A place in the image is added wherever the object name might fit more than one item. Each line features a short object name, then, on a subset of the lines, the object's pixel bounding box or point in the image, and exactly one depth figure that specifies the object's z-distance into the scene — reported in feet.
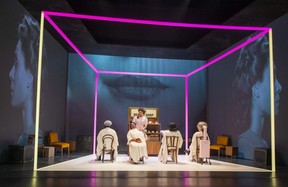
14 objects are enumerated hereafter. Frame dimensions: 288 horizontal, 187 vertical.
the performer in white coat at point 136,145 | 27.30
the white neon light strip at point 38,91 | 19.57
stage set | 21.31
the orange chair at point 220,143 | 36.32
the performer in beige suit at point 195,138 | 28.66
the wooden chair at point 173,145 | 28.68
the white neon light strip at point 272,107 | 21.22
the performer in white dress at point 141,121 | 33.37
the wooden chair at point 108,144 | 28.22
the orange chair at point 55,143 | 33.81
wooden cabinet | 36.29
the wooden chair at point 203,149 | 27.55
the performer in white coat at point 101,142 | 28.66
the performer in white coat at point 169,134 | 29.01
